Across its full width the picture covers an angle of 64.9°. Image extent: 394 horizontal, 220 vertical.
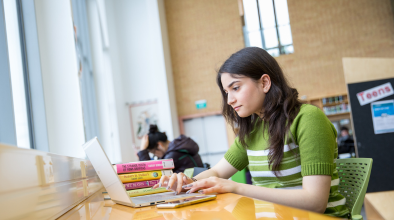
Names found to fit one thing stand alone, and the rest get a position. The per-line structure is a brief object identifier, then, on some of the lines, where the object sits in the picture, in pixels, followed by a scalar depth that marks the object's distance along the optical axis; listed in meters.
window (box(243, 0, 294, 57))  8.18
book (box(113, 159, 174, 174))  1.34
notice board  3.89
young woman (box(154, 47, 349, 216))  1.06
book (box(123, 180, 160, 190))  1.34
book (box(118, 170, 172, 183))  1.33
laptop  0.99
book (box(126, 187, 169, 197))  1.31
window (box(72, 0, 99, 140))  5.20
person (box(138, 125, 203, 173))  3.30
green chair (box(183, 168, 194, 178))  1.72
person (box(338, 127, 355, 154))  6.69
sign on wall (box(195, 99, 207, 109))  8.25
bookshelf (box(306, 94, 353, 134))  7.44
